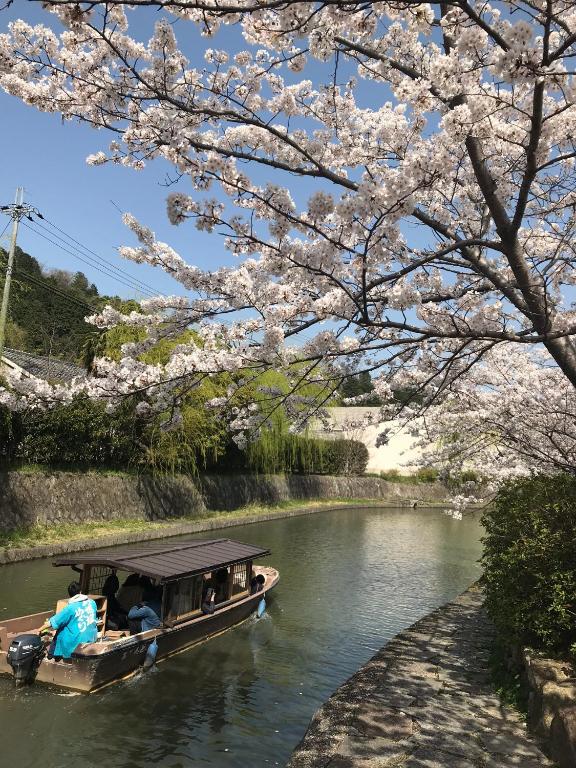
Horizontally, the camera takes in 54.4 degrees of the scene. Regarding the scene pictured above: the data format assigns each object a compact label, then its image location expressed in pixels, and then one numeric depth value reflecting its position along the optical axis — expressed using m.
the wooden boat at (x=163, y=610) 7.06
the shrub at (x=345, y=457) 38.55
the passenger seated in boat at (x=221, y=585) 10.30
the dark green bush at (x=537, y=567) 5.50
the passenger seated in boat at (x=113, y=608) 8.40
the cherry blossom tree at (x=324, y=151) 3.89
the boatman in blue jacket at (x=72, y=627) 7.19
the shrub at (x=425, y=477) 41.75
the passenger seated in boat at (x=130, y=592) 9.29
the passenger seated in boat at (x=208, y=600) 9.34
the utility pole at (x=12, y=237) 15.16
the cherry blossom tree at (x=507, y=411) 9.48
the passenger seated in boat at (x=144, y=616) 8.09
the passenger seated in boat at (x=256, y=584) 10.98
